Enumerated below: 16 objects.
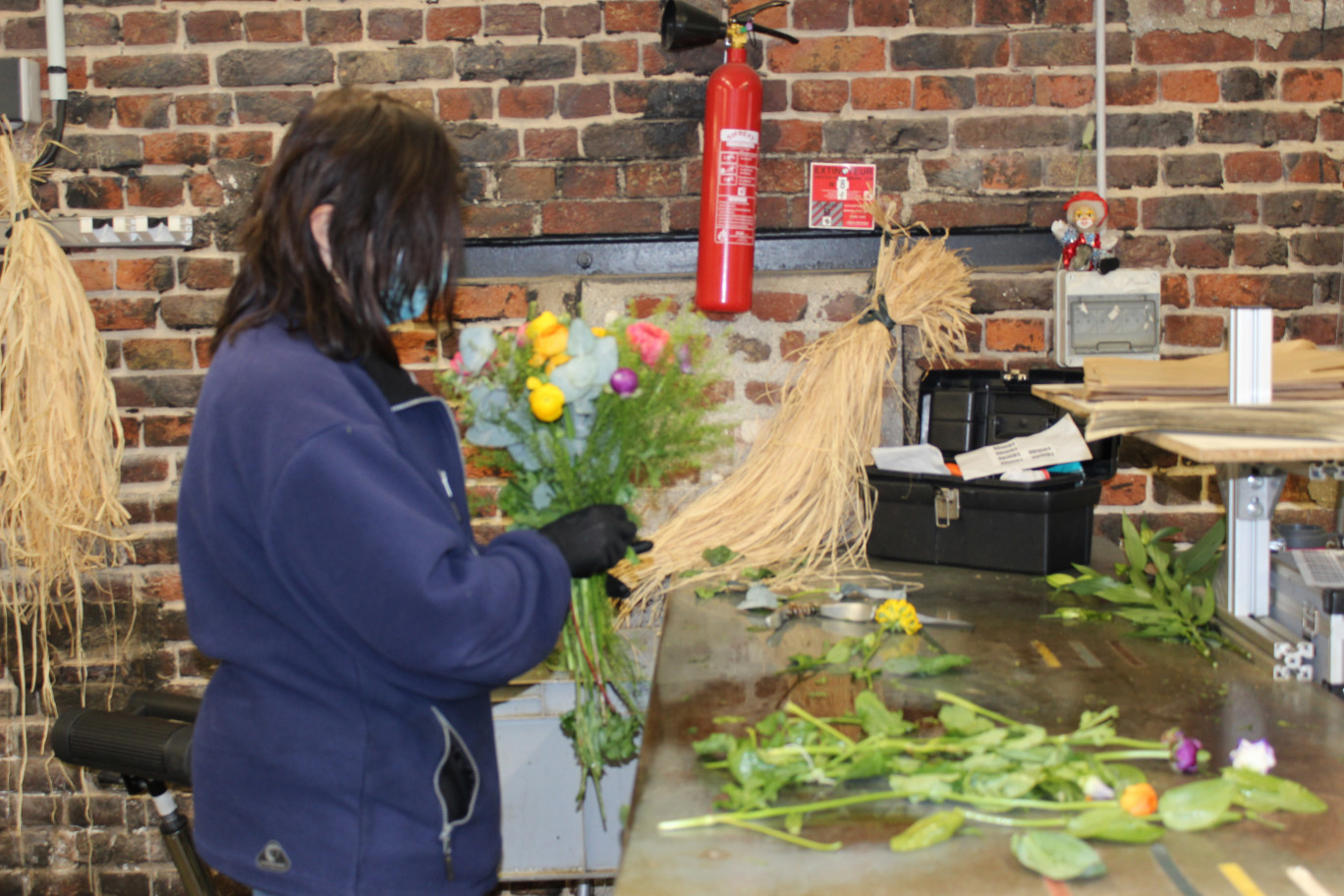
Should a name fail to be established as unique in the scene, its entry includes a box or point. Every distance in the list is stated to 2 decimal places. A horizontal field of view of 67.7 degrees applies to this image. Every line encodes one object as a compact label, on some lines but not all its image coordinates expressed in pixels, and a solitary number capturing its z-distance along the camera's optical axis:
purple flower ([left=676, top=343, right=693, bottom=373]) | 1.41
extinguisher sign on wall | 2.35
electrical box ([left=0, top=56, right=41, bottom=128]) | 2.28
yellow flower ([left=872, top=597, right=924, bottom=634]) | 1.59
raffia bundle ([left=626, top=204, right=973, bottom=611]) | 2.05
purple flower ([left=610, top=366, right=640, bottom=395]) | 1.34
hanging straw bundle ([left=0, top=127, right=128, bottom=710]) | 2.25
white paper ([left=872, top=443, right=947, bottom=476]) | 2.00
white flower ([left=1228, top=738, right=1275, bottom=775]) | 1.07
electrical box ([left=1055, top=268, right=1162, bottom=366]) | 2.30
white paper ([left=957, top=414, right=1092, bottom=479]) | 1.95
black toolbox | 1.91
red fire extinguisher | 2.17
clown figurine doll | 2.24
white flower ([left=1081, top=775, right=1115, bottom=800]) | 1.02
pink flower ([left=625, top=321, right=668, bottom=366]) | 1.38
